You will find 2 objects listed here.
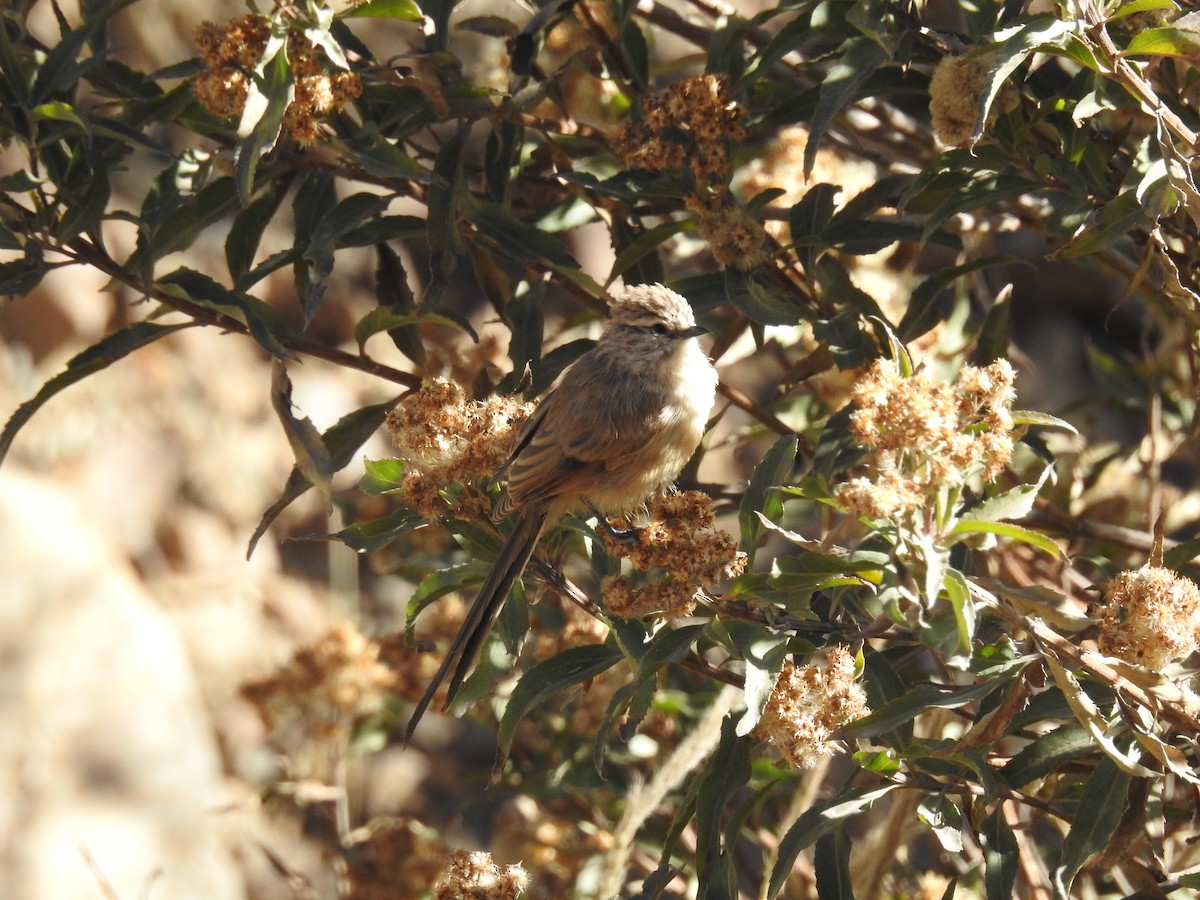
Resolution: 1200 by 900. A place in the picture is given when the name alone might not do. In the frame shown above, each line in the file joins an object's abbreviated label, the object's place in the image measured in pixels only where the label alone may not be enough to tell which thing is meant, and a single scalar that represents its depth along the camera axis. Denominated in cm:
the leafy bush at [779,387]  466
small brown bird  657
